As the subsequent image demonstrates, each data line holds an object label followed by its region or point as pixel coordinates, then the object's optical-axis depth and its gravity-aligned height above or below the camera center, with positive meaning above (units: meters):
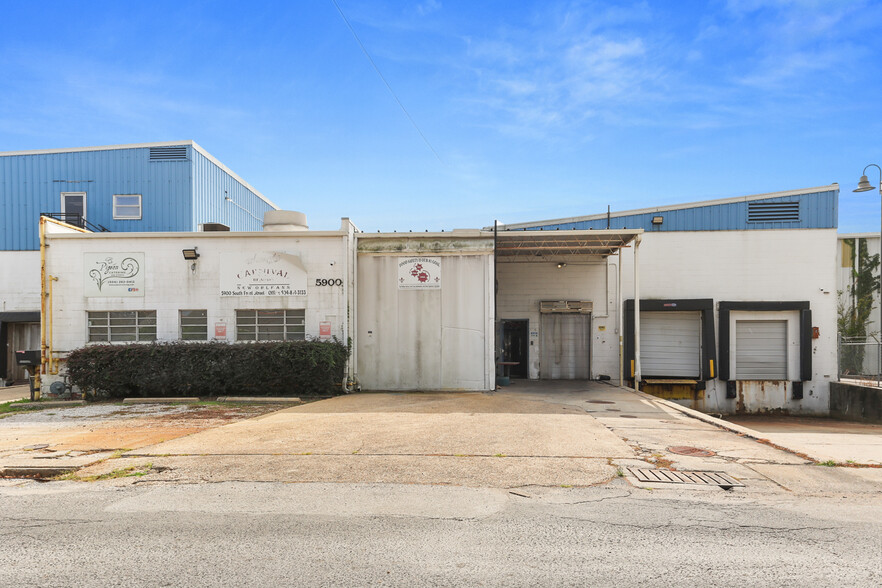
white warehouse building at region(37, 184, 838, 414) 16.58 +0.28
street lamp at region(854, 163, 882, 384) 18.83 +3.80
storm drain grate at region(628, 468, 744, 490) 6.68 -2.01
